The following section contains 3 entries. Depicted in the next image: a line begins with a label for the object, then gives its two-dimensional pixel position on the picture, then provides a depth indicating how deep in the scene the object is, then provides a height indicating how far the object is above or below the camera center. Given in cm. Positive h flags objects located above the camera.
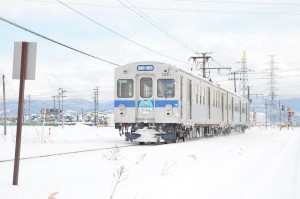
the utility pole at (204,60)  4477 +703
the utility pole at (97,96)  10088 +735
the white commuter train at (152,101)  1962 +123
